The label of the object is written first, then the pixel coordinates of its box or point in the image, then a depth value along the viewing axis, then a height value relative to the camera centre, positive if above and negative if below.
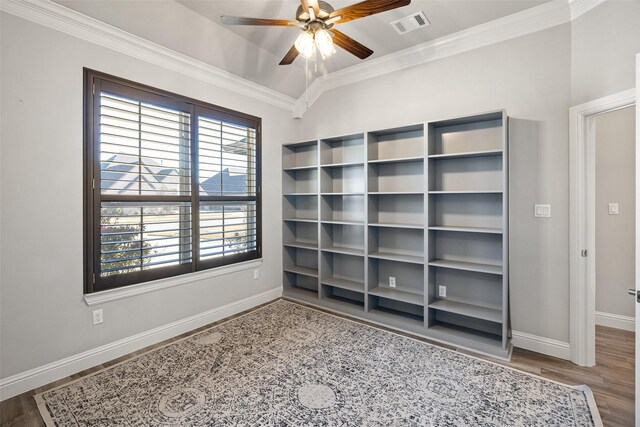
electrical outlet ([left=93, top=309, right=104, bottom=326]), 2.58 -0.88
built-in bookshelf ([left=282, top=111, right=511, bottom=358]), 2.95 -0.16
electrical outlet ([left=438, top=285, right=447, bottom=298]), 3.26 -0.84
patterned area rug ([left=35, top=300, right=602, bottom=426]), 1.94 -1.28
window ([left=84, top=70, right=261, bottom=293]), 2.57 +0.30
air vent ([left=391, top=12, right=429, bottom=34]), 2.80 +1.80
